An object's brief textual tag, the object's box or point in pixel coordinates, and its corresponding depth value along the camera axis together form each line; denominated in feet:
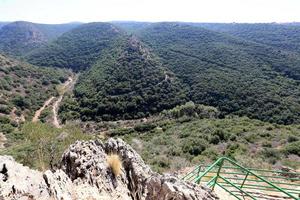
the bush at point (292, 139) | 53.46
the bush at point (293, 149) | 43.10
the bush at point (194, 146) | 49.32
